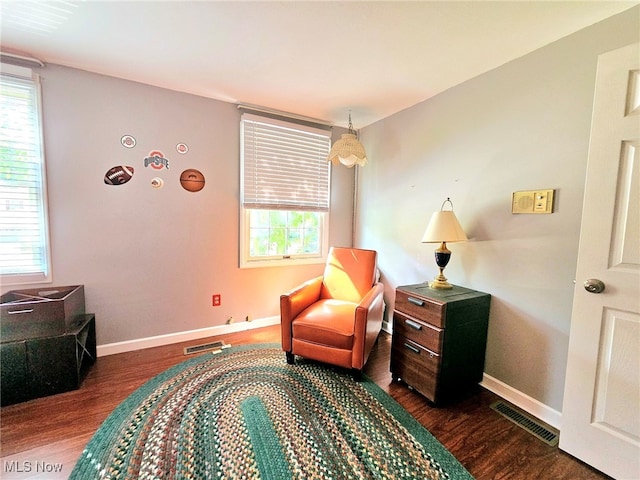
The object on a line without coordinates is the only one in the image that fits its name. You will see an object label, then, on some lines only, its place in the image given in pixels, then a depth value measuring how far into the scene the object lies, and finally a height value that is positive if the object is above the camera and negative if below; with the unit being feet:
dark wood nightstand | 5.59 -2.56
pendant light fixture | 8.22 +2.28
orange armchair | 6.32 -2.43
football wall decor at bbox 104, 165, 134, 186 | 7.23 +1.16
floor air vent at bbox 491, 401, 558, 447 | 4.97 -3.92
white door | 3.90 -0.86
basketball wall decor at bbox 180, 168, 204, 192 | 8.09 +1.21
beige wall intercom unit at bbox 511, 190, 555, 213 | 5.35 +0.58
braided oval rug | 4.10 -3.84
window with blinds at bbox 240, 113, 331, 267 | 8.95 +1.09
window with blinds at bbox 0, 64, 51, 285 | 6.17 +0.78
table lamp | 6.15 -0.21
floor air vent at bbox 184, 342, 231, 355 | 7.77 -3.89
